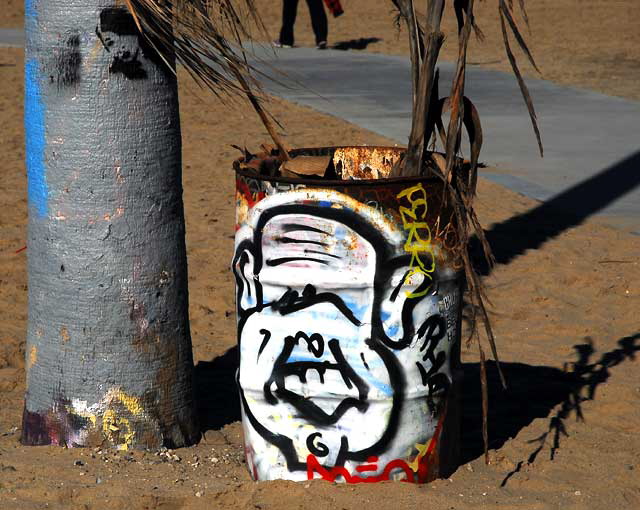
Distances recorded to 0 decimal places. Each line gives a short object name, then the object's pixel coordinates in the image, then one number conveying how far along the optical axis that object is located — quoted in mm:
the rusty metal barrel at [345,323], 6676
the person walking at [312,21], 31694
